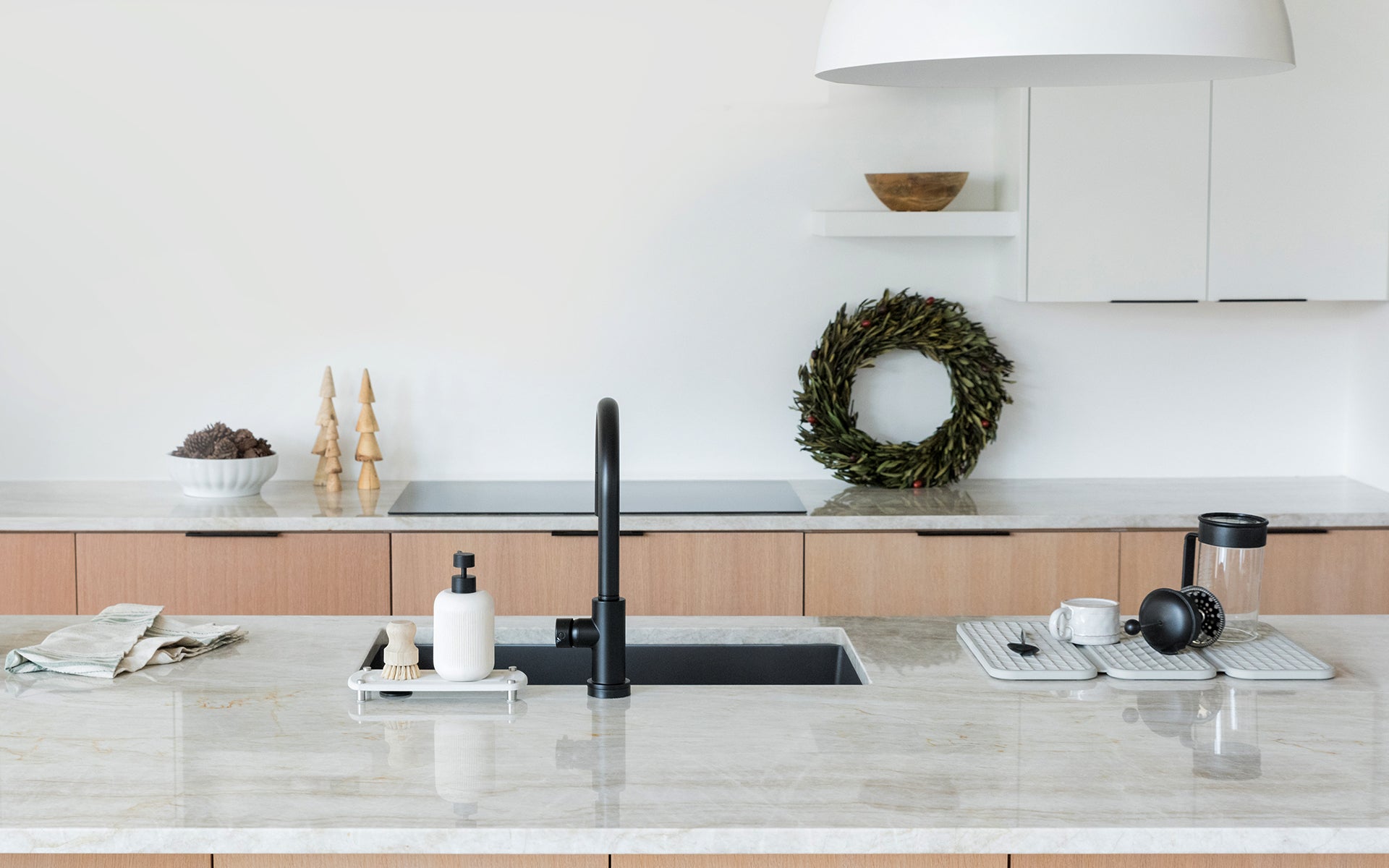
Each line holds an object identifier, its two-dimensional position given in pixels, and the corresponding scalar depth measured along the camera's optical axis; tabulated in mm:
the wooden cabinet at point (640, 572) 3221
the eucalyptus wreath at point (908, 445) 3568
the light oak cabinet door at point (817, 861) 1470
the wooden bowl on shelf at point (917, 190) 3508
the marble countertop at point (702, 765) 1334
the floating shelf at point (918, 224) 3445
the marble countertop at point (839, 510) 3195
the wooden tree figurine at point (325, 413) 3604
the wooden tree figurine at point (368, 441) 3615
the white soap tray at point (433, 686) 1731
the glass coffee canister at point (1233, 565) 1968
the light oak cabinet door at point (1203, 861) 1481
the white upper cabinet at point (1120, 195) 3363
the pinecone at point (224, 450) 3398
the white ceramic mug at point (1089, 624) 1974
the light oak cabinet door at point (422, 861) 1480
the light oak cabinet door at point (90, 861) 1511
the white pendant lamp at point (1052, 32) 1415
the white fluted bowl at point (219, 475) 3395
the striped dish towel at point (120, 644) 1839
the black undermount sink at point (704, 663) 2102
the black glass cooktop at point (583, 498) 3271
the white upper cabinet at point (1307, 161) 3377
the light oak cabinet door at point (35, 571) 3174
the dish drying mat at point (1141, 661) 1837
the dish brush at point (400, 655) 1753
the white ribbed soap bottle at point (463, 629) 1716
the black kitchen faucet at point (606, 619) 1702
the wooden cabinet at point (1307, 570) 3242
